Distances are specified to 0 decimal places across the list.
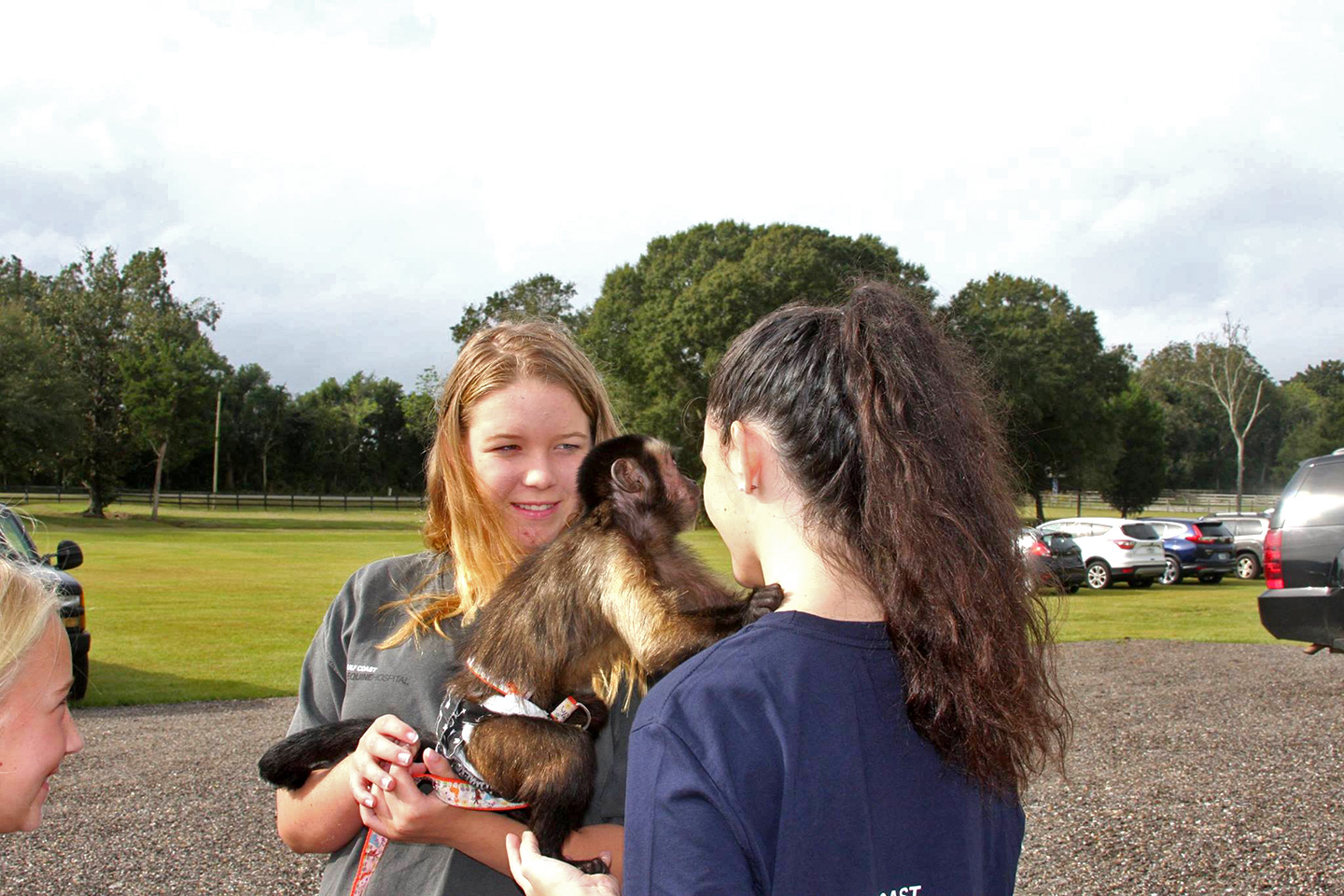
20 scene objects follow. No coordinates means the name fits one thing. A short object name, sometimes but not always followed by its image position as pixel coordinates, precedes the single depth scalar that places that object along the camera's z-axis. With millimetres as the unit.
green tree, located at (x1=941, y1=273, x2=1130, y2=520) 58812
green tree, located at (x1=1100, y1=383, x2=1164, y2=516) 72062
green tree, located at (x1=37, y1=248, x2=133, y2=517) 54656
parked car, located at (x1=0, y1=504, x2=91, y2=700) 8367
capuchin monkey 2373
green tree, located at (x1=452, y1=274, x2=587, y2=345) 67875
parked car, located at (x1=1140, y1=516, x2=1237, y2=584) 28625
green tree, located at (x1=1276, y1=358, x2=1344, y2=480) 90125
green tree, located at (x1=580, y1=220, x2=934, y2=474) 49188
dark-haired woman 1377
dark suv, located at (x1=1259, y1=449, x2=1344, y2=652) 10352
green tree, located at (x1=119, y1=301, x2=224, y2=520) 55094
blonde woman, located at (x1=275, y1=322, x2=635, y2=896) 2311
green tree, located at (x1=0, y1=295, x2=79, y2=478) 48688
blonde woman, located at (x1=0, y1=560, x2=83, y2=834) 2271
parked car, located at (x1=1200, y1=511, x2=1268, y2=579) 30469
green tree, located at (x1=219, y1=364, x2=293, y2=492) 85375
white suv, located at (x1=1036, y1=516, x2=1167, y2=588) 27219
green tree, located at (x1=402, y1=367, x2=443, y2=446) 67000
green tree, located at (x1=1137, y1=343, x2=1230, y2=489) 97375
